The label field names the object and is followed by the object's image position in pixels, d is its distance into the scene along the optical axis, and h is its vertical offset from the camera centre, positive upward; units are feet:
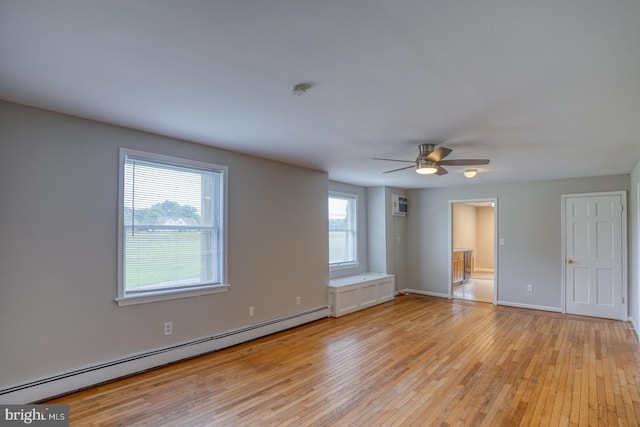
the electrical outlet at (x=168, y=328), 11.73 -3.56
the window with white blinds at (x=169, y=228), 10.98 -0.18
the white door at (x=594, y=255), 18.12 -1.58
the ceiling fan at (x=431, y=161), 11.46 +2.15
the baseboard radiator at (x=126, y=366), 8.90 -4.41
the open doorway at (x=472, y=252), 24.95 -2.64
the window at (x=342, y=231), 21.38 -0.45
